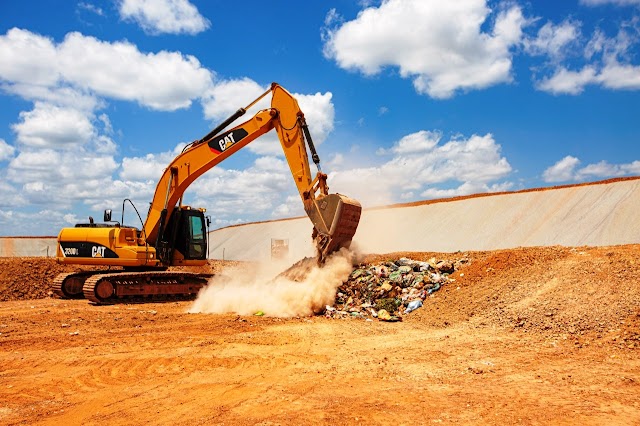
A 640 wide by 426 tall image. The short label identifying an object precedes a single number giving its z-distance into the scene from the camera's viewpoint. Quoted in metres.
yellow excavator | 13.31
